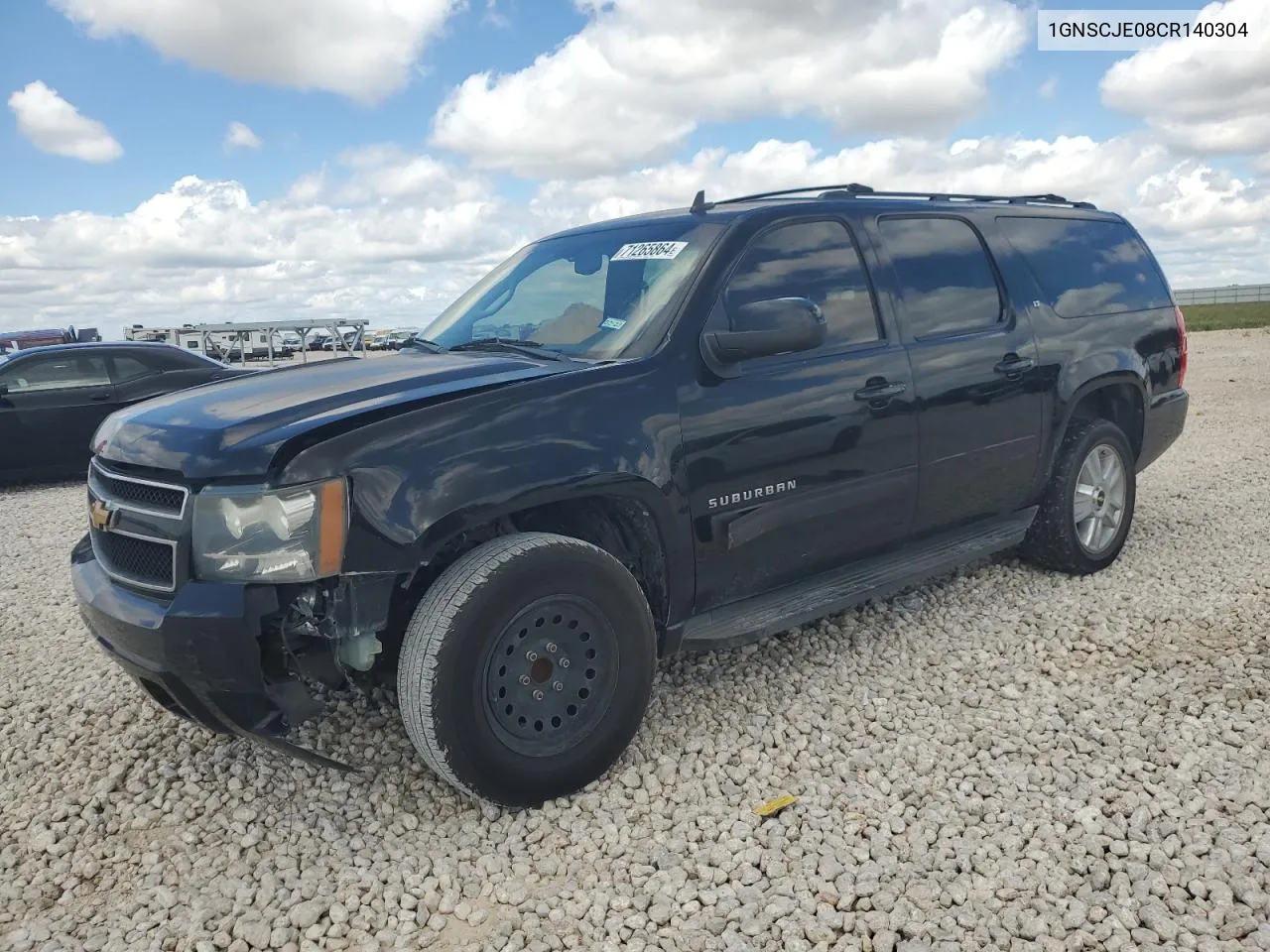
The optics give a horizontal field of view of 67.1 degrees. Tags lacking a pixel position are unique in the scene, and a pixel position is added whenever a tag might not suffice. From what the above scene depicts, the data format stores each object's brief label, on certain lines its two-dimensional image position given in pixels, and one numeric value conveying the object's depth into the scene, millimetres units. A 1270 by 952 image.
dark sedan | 9344
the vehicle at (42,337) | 27486
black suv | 2723
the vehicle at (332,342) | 40281
